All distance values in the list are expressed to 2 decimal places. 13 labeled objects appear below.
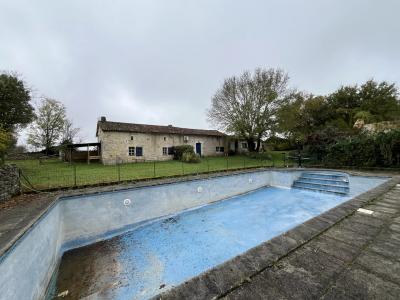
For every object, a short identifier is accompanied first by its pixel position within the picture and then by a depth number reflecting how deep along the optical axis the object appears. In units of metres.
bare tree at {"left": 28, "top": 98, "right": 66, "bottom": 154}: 24.25
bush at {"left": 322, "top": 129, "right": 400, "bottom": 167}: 9.97
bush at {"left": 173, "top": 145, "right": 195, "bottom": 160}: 19.70
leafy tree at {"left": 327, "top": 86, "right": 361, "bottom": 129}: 22.14
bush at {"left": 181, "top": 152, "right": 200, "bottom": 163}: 17.53
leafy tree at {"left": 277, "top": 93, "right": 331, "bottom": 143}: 21.53
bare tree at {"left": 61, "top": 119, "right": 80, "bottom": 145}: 26.64
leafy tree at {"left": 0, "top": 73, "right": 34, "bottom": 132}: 12.38
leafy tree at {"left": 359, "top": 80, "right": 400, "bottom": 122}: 19.96
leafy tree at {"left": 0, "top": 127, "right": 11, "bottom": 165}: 5.91
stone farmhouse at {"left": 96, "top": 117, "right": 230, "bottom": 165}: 17.44
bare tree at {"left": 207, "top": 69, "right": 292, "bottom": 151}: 20.00
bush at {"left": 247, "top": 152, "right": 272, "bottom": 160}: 21.43
